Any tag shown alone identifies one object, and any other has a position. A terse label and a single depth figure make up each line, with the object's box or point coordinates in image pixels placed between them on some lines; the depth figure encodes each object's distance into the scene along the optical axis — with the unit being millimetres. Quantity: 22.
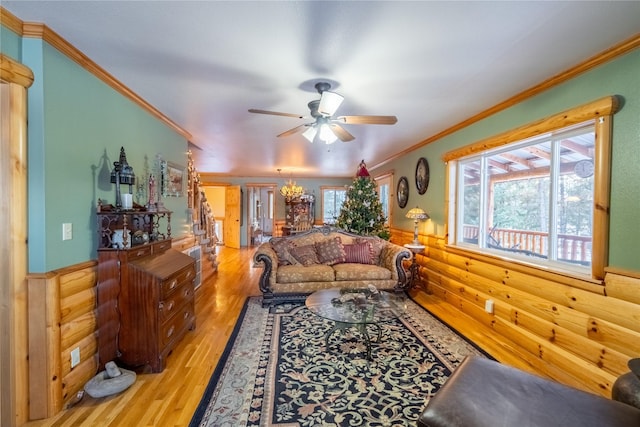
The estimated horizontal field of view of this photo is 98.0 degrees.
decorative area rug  1838
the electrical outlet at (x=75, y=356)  2010
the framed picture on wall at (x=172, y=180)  3551
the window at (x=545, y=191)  2086
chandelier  8680
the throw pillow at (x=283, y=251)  4355
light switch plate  1985
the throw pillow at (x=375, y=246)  4600
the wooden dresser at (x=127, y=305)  2252
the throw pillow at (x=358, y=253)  4500
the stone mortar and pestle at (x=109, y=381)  1996
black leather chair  1185
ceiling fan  2297
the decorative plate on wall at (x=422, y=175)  4672
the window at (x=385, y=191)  6598
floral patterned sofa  3967
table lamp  4547
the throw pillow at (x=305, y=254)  4336
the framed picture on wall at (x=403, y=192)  5523
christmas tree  5402
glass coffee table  2479
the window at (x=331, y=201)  9898
